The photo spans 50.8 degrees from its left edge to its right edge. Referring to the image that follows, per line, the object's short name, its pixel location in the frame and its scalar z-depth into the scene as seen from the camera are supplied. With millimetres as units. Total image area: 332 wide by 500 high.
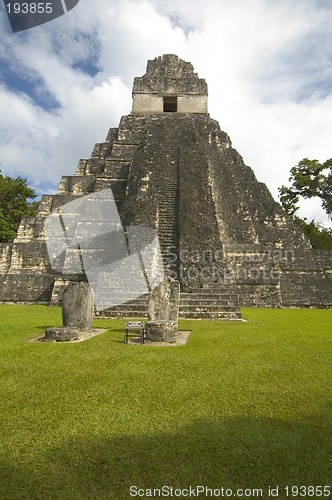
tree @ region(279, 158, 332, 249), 26250
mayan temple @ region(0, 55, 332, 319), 11930
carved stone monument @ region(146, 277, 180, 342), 8008
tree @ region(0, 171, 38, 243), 26469
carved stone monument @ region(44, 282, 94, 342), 7590
